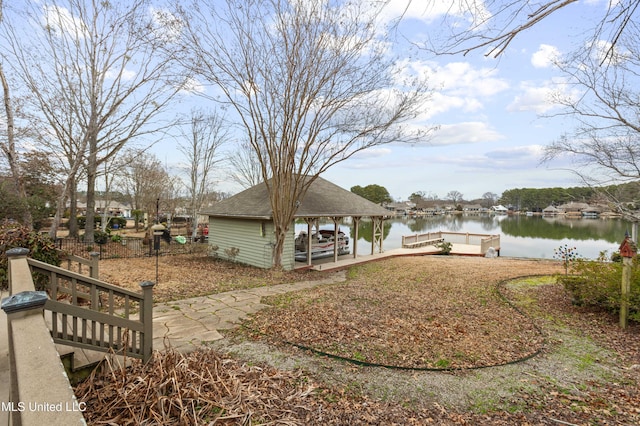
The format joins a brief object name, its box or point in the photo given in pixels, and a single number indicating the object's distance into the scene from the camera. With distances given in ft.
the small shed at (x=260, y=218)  39.68
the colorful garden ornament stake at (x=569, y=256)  28.98
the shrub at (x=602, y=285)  19.79
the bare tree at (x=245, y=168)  86.28
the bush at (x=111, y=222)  88.42
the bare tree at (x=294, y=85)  32.58
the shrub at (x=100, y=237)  50.02
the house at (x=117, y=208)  167.55
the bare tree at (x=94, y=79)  33.47
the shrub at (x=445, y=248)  63.41
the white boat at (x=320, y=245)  47.85
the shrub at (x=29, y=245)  15.40
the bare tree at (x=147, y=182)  80.69
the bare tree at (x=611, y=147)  26.61
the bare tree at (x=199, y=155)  67.46
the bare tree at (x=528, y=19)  9.19
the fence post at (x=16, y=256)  9.42
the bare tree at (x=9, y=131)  35.63
